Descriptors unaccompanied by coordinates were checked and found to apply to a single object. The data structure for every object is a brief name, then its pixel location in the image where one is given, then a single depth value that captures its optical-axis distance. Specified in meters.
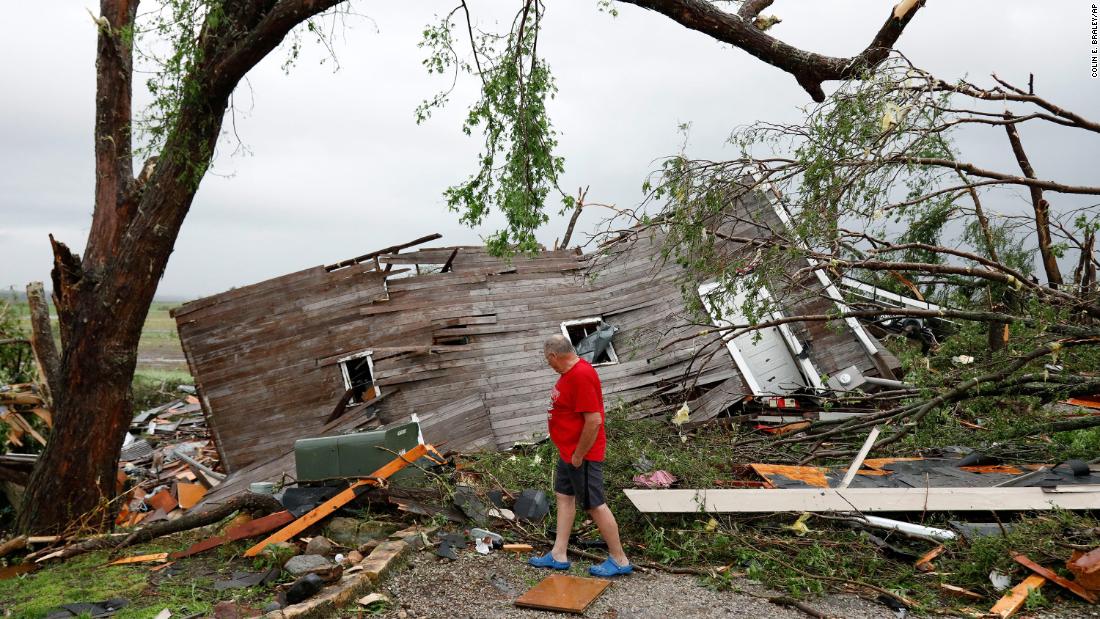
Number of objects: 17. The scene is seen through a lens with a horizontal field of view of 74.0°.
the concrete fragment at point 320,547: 5.91
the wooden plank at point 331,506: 6.14
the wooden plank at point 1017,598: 4.68
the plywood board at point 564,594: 4.84
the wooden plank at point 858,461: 6.25
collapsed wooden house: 11.01
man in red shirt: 5.20
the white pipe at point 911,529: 5.65
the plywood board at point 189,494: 11.37
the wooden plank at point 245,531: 6.29
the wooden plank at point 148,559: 6.30
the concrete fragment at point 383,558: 5.22
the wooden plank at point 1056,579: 4.80
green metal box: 6.90
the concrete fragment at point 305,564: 5.36
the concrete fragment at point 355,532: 6.23
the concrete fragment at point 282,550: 5.67
